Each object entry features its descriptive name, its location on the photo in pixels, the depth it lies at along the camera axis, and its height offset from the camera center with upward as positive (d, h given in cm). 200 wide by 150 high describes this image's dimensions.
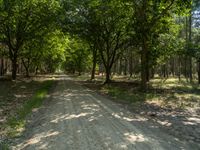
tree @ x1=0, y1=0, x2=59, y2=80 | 1420 +572
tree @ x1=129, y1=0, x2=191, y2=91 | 1171 +452
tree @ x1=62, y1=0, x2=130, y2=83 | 1489 +553
